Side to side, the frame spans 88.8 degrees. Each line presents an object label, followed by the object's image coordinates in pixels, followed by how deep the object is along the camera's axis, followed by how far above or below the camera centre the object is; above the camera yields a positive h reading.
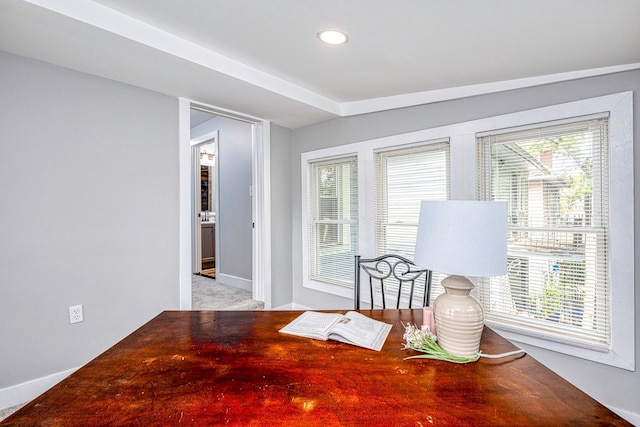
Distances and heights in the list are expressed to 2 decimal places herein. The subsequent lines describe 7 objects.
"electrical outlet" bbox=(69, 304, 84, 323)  2.24 -0.68
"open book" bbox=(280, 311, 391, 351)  1.29 -0.49
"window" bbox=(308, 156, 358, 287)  3.40 -0.07
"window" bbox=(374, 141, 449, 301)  2.73 +0.21
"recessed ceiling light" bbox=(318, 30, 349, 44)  1.87 +1.04
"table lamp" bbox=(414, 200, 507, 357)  1.14 -0.16
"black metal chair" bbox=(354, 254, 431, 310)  2.88 -0.64
